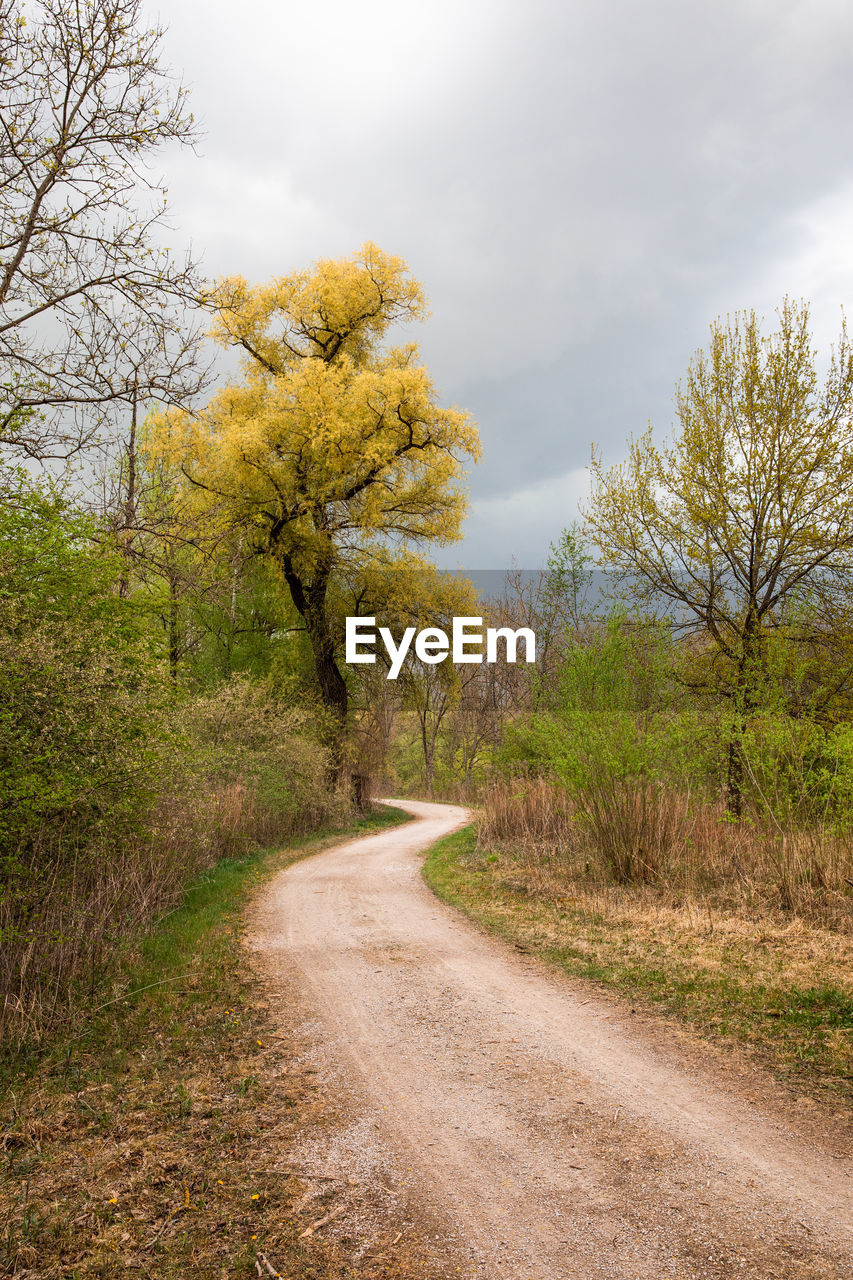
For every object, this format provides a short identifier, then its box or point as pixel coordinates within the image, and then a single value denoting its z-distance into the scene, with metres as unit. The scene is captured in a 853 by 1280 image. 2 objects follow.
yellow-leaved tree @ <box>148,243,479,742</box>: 21.72
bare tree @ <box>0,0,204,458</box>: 7.09
